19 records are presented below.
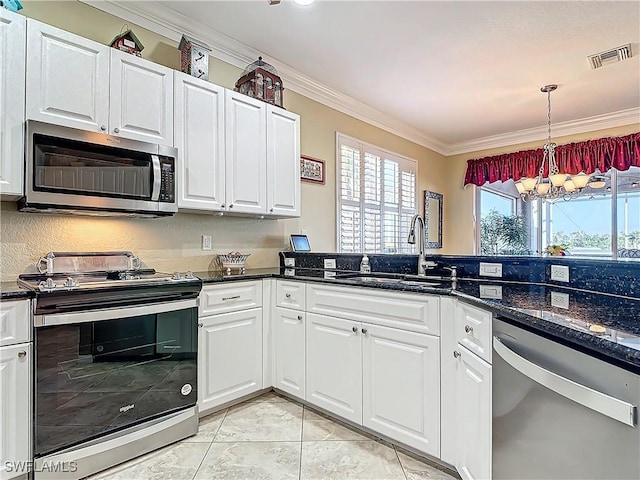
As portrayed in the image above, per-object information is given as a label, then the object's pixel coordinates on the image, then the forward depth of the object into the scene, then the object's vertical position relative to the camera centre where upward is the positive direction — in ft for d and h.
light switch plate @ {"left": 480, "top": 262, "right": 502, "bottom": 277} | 6.95 -0.47
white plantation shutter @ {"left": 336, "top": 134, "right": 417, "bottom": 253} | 13.23 +1.88
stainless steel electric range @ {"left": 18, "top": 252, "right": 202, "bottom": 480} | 5.39 -1.95
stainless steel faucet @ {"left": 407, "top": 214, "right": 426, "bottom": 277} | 7.89 -0.07
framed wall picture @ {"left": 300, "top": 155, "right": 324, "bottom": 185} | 11.62 +2.43
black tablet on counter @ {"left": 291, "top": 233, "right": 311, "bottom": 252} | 10.91 +0.03
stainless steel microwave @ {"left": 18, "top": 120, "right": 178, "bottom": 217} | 5.89 +1.24
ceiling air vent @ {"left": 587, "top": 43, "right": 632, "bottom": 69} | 9.91 +5.28
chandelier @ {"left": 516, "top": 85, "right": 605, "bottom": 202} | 12.24 +2.09
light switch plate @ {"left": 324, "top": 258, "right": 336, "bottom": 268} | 9.66 -0.49
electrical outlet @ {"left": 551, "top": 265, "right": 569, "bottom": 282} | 6.11 -0.47
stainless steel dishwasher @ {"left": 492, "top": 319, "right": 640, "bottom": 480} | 2.80 -1.54
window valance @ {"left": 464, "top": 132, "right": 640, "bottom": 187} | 14.73 +3.78
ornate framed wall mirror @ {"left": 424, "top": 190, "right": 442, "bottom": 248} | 18.28 +1.37
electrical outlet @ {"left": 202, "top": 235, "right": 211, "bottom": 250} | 9.27 +0.05
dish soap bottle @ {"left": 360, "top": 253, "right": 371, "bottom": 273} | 8.95 -0.51
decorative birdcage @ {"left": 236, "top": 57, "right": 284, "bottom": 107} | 9.36 +4.20
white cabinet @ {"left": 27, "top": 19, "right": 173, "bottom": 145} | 5.99 +2.82
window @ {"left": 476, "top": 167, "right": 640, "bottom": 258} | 15.08 +1.13
